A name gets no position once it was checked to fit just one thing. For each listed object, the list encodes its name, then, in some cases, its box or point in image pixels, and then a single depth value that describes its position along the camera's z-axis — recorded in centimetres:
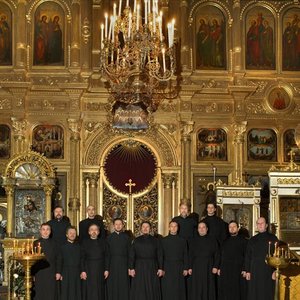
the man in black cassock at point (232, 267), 1487
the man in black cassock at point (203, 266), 1467
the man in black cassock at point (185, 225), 1588
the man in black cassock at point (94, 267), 1432
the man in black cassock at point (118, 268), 1455
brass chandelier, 1603
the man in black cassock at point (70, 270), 1398
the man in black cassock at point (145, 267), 1436
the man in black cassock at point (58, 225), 1556
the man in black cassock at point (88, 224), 1592
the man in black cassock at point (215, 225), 1583
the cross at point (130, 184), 2138
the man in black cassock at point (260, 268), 1393
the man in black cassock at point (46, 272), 1365
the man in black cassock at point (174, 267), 1454
